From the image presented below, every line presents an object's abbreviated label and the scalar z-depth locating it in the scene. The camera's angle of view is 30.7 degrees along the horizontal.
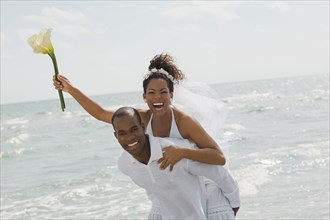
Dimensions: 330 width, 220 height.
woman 3.05
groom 2.78
